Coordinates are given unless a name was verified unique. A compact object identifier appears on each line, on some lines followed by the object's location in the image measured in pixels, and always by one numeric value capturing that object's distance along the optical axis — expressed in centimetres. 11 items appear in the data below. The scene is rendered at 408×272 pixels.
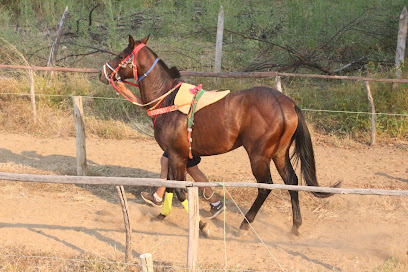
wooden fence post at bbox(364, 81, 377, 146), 1572
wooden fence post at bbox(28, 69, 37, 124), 1712
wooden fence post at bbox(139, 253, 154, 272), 727
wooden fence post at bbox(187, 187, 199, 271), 809
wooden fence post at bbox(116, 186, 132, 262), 849
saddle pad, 1005
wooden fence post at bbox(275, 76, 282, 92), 1517
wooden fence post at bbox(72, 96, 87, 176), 1319
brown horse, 971
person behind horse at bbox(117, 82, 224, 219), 1091
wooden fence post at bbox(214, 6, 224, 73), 1838
